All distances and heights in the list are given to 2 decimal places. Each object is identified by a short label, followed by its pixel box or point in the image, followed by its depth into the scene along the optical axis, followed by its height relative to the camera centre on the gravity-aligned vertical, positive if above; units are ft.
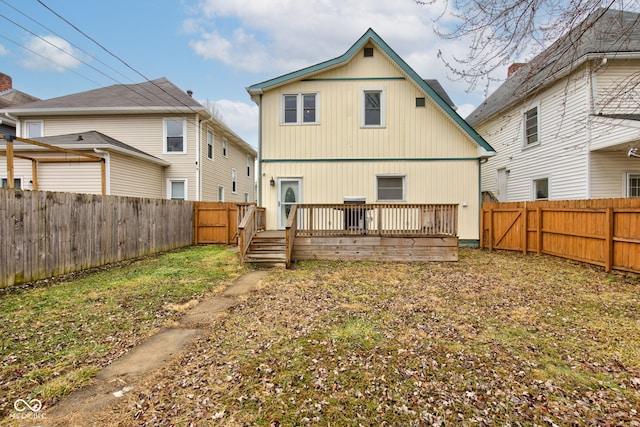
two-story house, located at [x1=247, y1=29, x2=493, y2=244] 34.78 +7.73
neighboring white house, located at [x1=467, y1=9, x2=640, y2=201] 29.27 +7.56
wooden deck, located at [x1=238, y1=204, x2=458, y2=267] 27.86 -2.73
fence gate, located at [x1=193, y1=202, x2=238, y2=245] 39.45 -1.45
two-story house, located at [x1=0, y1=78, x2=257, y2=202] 39.75 +10.81
